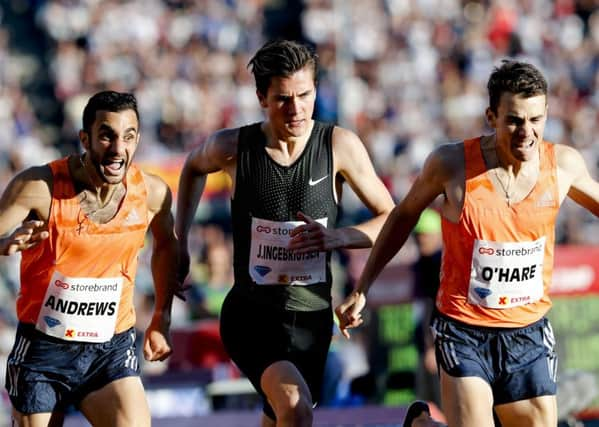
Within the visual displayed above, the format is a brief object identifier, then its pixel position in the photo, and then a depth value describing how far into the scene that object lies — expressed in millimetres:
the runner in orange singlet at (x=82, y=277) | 14266
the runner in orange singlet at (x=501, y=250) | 13867
